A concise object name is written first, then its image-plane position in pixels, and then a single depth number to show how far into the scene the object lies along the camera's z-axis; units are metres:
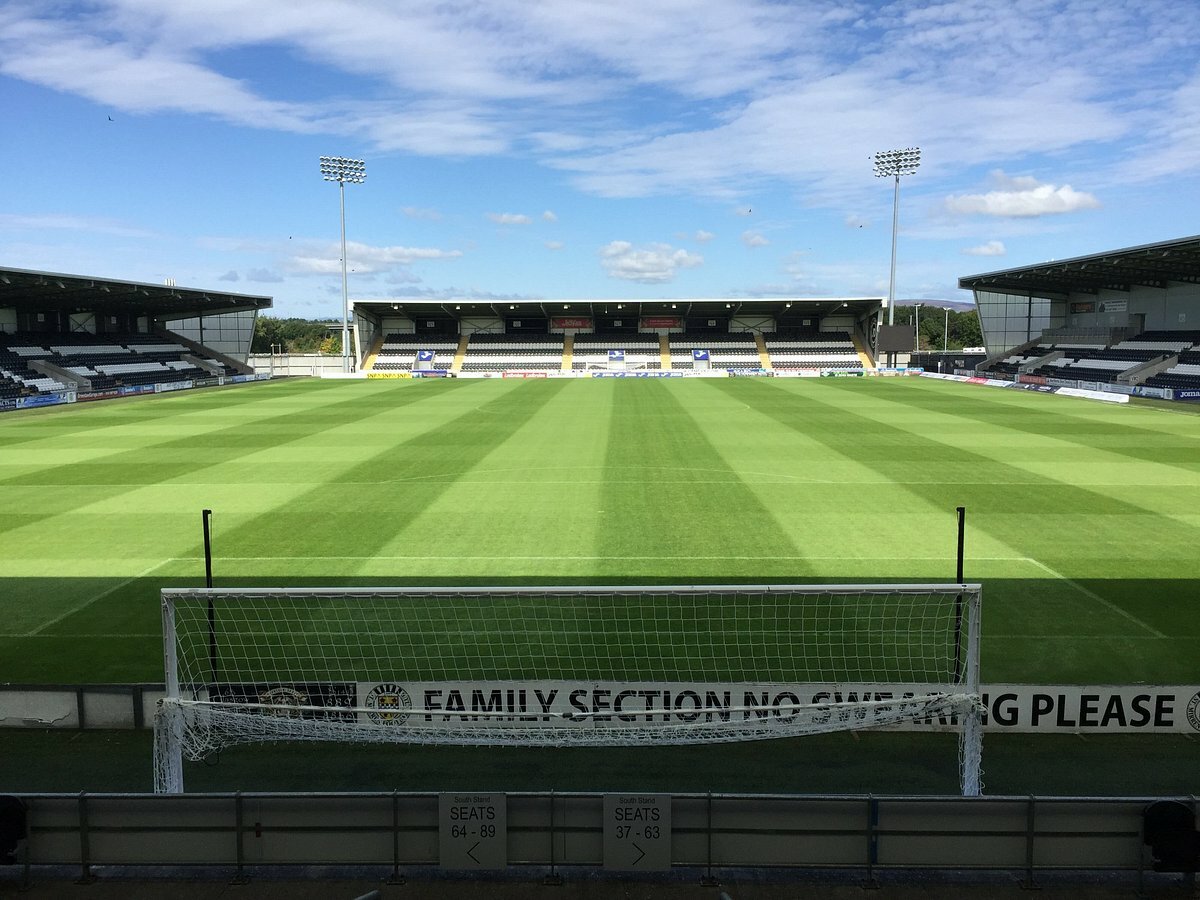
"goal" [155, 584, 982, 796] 8.00
